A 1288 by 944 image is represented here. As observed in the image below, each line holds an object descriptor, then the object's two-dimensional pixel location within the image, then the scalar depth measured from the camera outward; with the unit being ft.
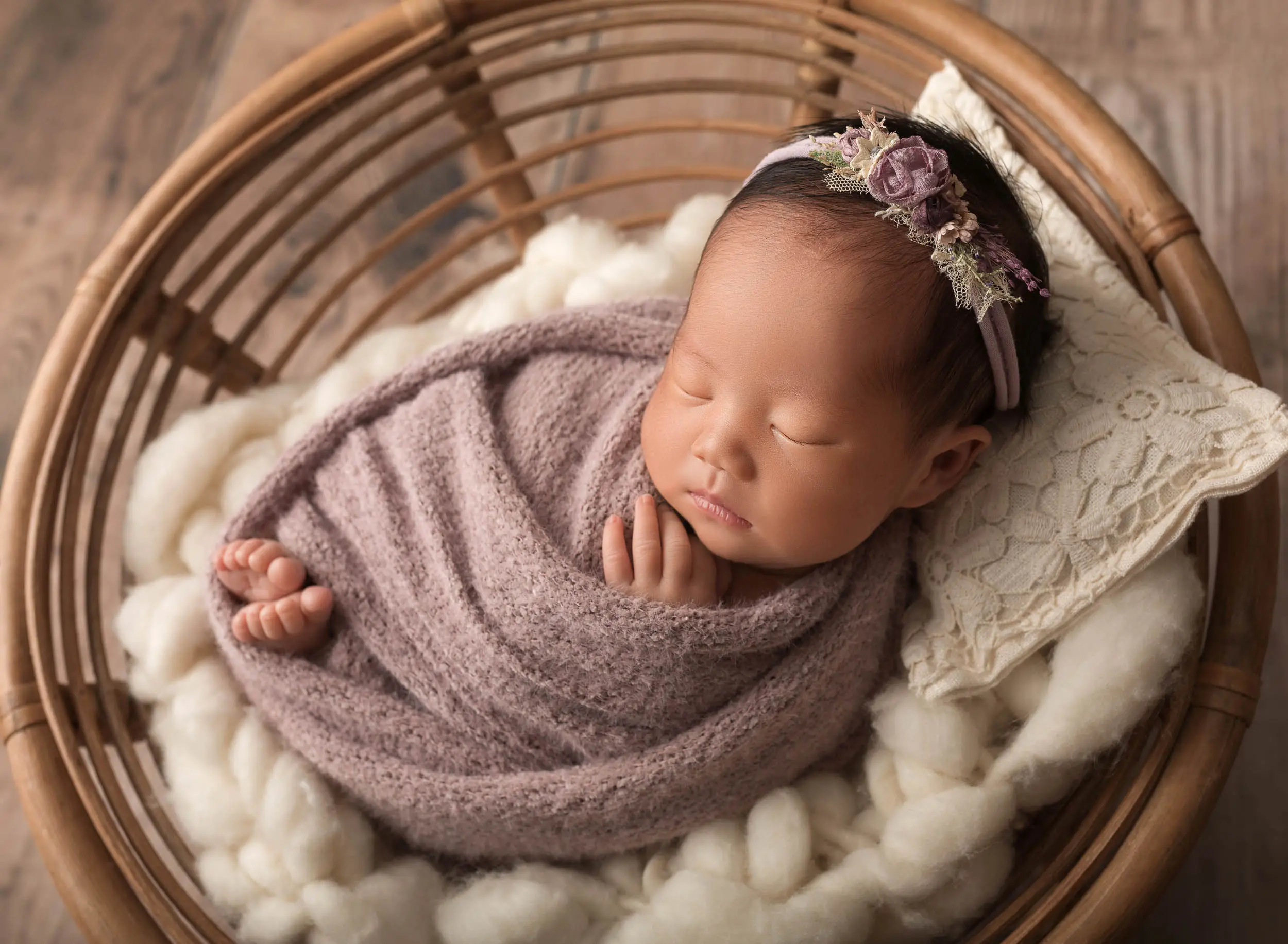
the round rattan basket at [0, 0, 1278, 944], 2.76
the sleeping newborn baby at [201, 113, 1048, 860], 2.63
